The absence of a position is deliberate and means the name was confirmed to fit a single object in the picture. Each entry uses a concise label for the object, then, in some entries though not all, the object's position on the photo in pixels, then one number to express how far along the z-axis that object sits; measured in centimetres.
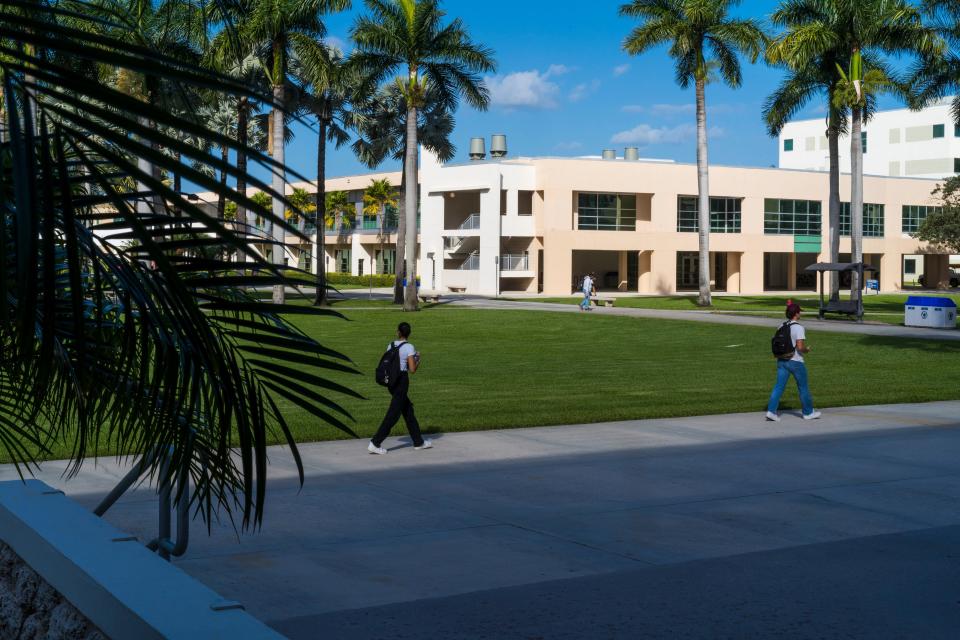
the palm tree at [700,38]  5069
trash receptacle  3706
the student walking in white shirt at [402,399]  1280
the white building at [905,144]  11000
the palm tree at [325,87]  4503
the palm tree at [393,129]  6041
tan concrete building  7300
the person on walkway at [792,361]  1565
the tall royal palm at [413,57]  4731
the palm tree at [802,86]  4472
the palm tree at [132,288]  210
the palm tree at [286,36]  4344
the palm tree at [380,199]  9206
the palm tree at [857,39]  4375
